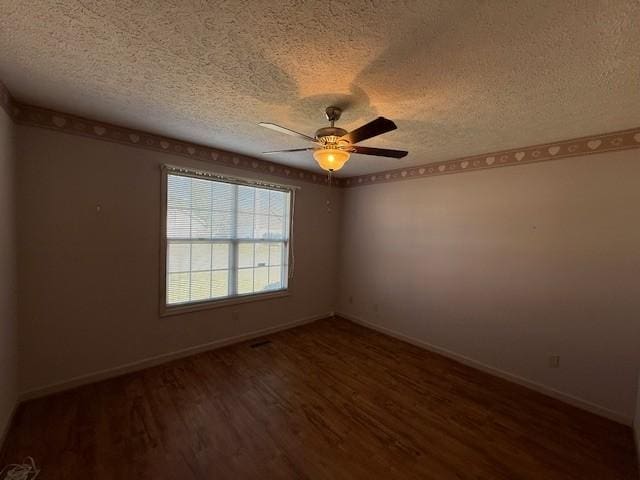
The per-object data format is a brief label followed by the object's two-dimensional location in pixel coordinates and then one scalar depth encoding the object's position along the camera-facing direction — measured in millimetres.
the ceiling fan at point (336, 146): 1733
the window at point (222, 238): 3029
